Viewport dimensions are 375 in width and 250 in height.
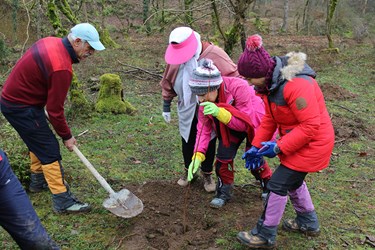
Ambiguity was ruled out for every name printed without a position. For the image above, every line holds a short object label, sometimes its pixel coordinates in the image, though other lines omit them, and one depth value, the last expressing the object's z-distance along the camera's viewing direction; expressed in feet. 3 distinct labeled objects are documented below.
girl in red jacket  9.50
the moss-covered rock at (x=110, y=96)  24.45
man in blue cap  10.99
